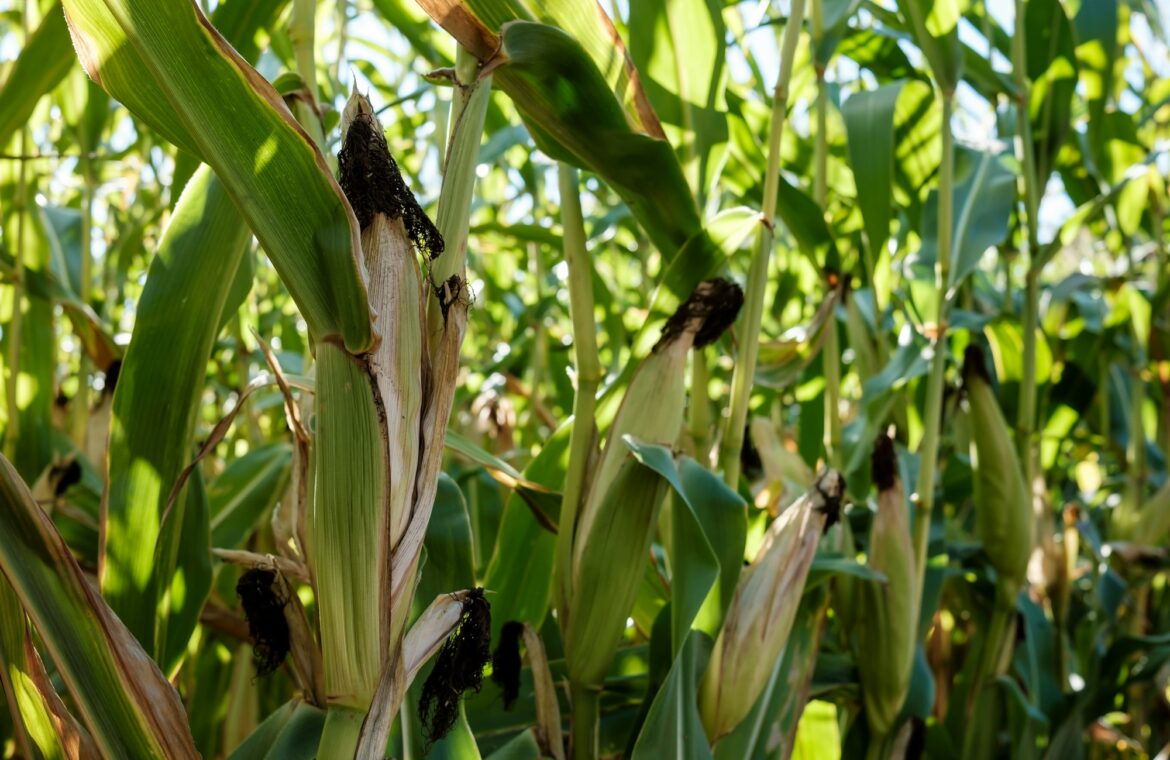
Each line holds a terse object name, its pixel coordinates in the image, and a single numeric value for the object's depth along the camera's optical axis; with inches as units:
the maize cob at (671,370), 34.0
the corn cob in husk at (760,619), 33.8
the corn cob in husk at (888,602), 42.0
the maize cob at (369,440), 21.7
